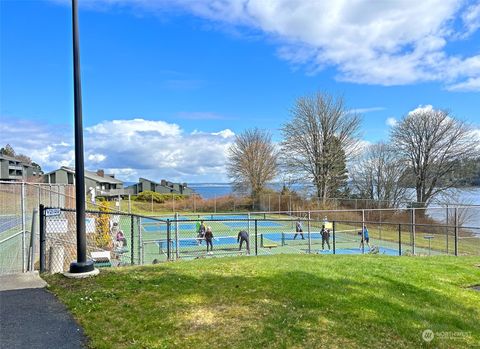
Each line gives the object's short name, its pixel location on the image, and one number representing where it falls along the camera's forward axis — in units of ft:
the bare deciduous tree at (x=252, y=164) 198.39
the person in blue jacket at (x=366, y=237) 79.59
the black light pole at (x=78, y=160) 21.74
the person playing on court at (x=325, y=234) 75.88
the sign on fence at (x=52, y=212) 25.04
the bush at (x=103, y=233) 52.80
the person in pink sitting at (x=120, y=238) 58.23
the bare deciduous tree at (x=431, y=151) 142.41
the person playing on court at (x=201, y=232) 77.74
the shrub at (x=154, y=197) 199.62
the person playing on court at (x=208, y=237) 70.13
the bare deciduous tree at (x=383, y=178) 149.07
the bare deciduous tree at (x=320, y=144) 159.02
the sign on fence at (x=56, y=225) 25.79
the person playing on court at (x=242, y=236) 64.22
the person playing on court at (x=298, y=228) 91.05
